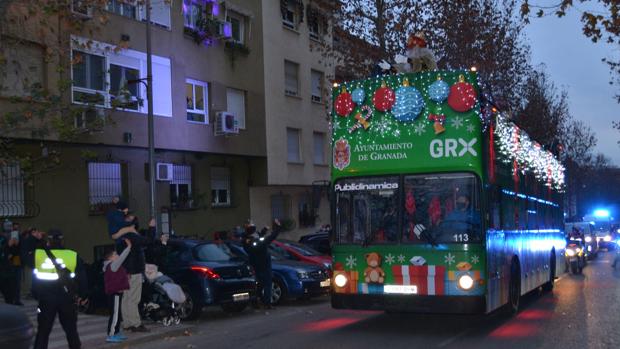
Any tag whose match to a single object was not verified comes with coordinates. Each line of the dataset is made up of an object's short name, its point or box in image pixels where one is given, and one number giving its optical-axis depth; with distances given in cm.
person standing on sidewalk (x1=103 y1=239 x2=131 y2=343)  1053
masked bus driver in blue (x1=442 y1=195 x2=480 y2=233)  977
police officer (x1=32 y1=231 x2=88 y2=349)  877
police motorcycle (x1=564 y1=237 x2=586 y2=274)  2448
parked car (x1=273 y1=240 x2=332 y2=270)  1694
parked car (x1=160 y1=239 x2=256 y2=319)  1288
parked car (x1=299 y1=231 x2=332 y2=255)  2250
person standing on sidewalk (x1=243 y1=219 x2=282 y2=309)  1455
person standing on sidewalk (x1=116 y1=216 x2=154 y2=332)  1075
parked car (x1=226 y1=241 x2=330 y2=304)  1538
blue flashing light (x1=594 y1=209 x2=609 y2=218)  4403
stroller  1220
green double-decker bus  982
